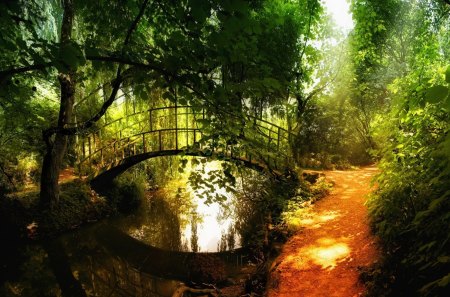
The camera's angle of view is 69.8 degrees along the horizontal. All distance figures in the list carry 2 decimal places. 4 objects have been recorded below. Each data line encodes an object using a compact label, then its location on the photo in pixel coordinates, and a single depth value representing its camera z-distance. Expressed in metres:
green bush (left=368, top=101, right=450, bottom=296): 3.24
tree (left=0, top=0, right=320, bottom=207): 2.12
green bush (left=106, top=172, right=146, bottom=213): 11.80
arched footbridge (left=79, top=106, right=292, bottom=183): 10.88
